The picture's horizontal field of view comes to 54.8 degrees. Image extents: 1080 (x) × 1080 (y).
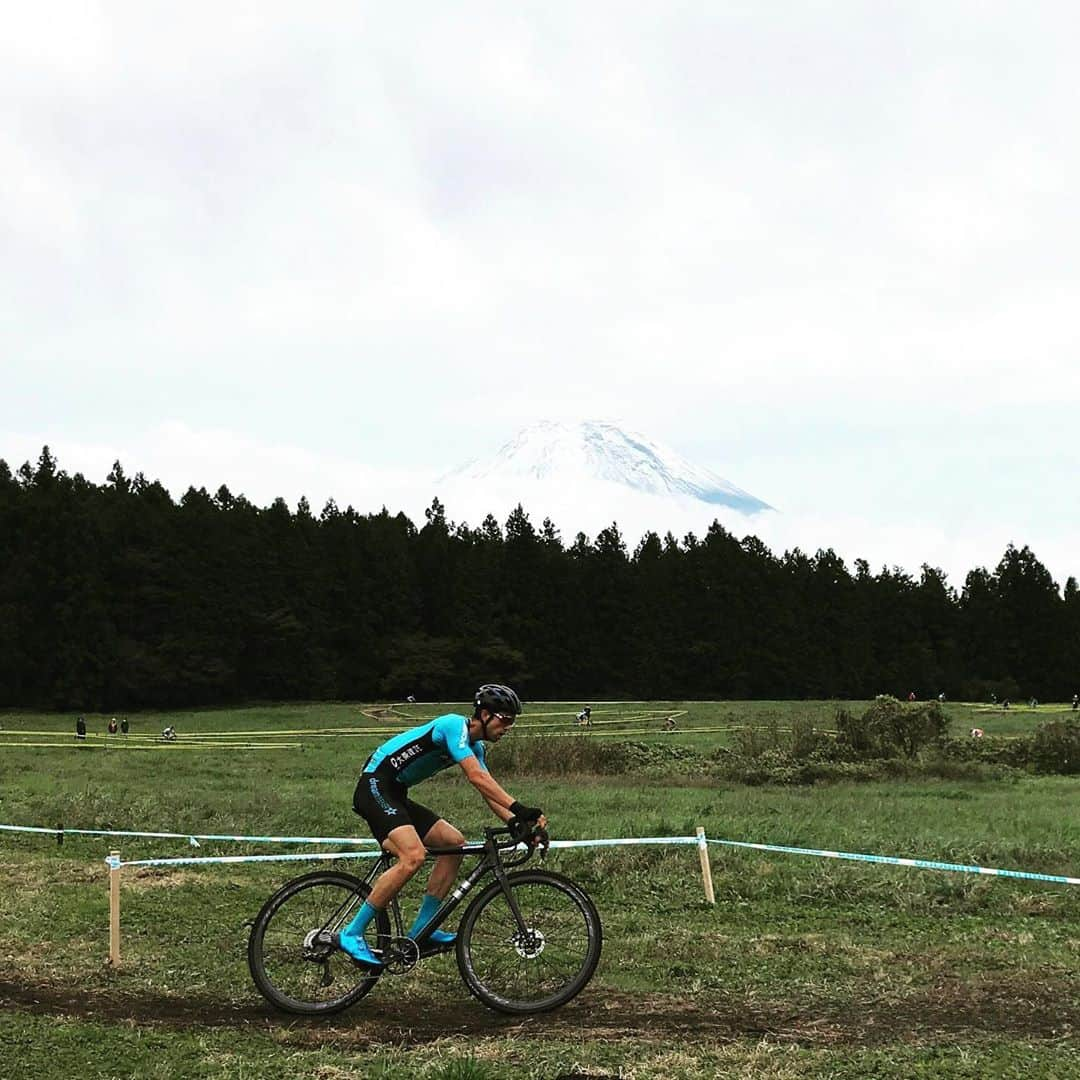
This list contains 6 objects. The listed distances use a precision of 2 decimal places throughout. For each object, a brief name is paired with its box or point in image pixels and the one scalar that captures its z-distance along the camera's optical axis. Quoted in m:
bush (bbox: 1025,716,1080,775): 38.41
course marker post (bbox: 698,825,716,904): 12.20
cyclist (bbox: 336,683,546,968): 8.22
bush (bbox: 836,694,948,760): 37.78
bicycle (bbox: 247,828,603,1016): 8.25
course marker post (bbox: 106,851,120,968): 9.57
